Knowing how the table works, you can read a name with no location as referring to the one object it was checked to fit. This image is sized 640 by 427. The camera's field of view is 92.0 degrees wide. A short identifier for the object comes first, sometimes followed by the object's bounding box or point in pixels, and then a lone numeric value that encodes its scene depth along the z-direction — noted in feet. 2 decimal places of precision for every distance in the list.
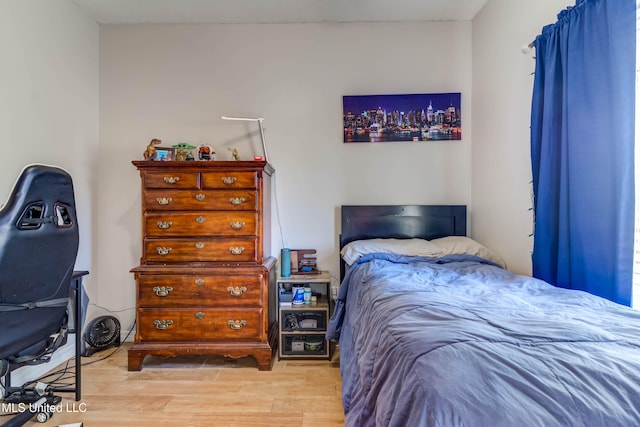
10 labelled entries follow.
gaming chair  3.96
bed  2.01
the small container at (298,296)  7.64
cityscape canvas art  8.60
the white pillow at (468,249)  7.27
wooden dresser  6.87
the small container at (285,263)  8.02
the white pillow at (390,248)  7.37
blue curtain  4.18
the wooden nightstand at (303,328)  7.40
